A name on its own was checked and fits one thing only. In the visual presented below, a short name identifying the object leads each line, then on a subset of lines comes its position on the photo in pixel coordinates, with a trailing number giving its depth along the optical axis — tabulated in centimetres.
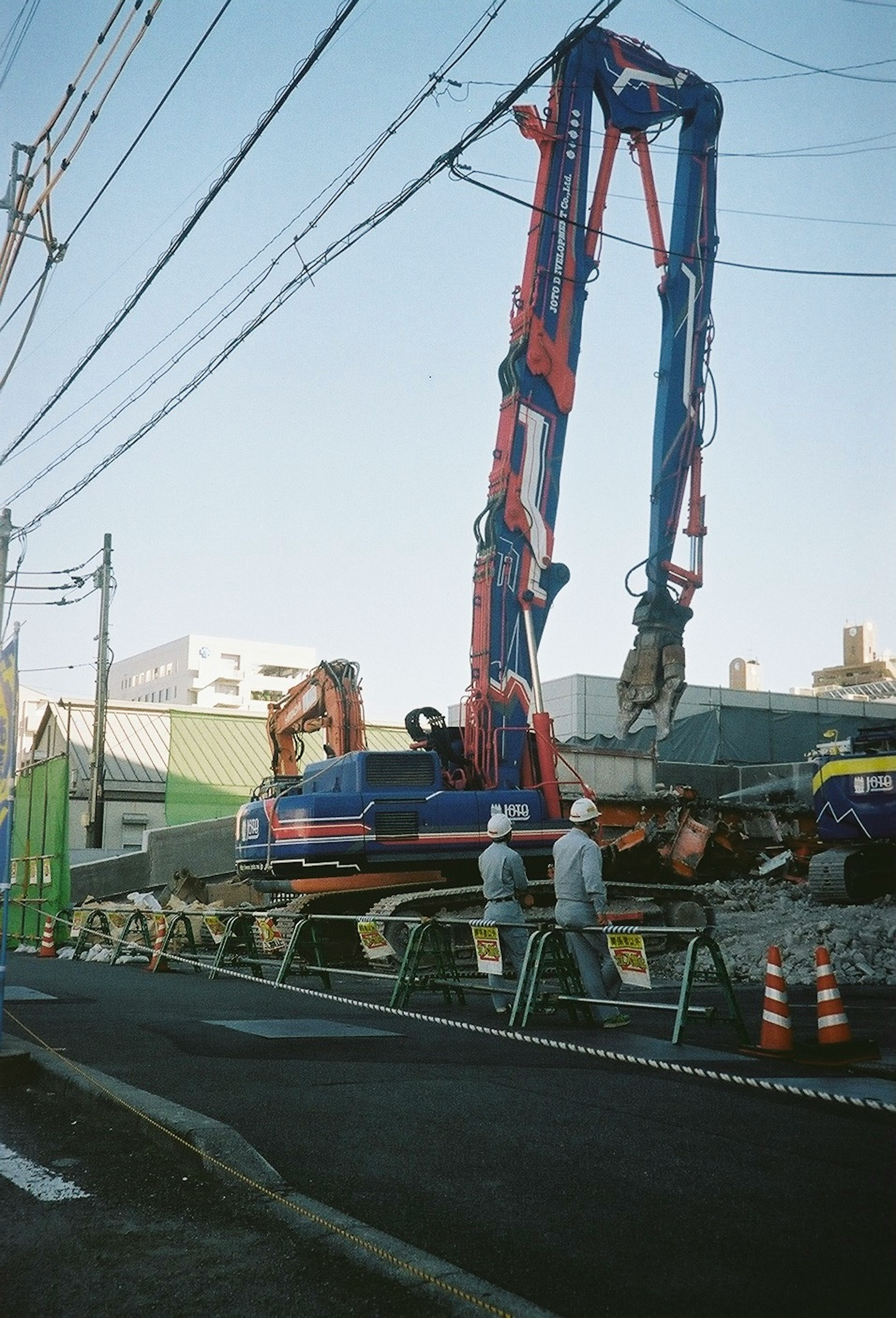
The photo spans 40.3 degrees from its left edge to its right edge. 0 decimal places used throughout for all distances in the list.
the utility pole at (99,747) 2742
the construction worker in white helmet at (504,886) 1119
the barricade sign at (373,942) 1391
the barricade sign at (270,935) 1612
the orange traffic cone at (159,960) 1716
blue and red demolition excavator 1590
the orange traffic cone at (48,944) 2236
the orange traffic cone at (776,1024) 809
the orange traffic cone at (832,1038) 771
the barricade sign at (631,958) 927
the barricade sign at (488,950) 1080
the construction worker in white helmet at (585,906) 1013
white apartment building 9944
